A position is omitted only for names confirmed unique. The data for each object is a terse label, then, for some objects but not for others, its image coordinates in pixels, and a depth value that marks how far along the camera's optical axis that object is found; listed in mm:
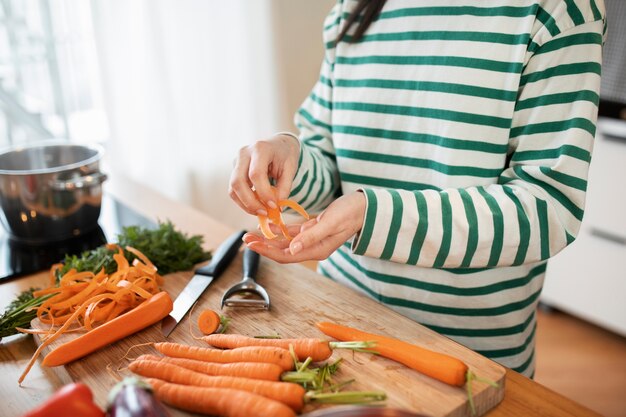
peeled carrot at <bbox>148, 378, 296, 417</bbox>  691
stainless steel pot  1208
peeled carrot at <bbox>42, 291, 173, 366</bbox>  856
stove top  1229
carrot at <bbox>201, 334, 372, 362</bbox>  811
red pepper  626
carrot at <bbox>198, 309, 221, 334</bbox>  913
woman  848
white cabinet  2141
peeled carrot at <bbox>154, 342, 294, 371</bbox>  793
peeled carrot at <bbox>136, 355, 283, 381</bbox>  764
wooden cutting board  759
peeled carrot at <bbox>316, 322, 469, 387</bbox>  760
